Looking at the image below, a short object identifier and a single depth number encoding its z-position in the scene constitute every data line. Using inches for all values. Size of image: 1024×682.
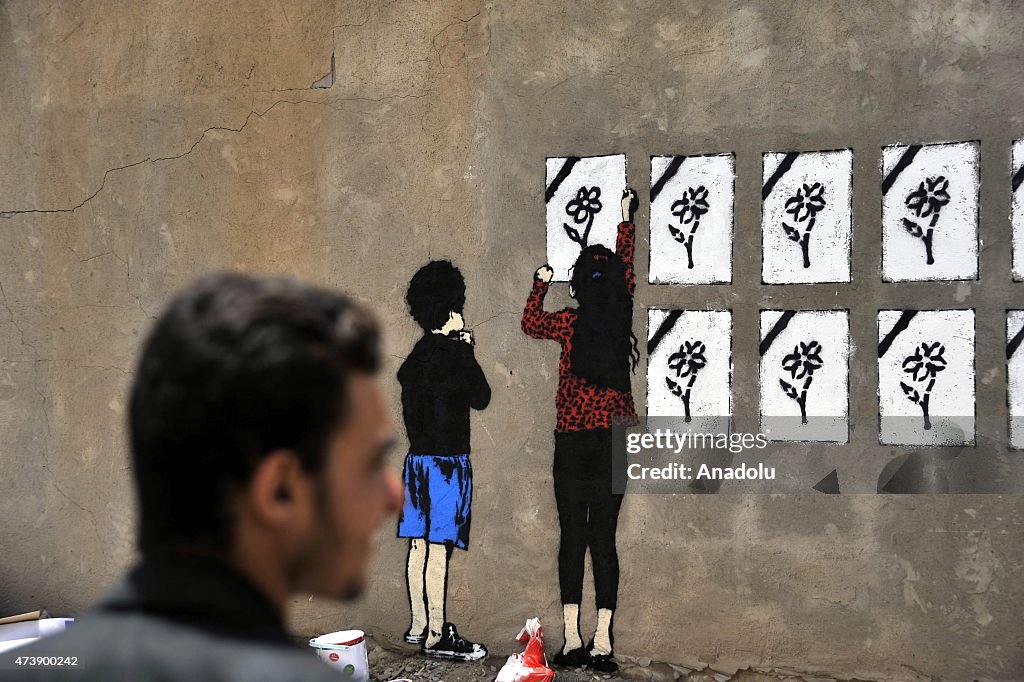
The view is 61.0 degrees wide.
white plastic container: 152.2
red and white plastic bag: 151.4
